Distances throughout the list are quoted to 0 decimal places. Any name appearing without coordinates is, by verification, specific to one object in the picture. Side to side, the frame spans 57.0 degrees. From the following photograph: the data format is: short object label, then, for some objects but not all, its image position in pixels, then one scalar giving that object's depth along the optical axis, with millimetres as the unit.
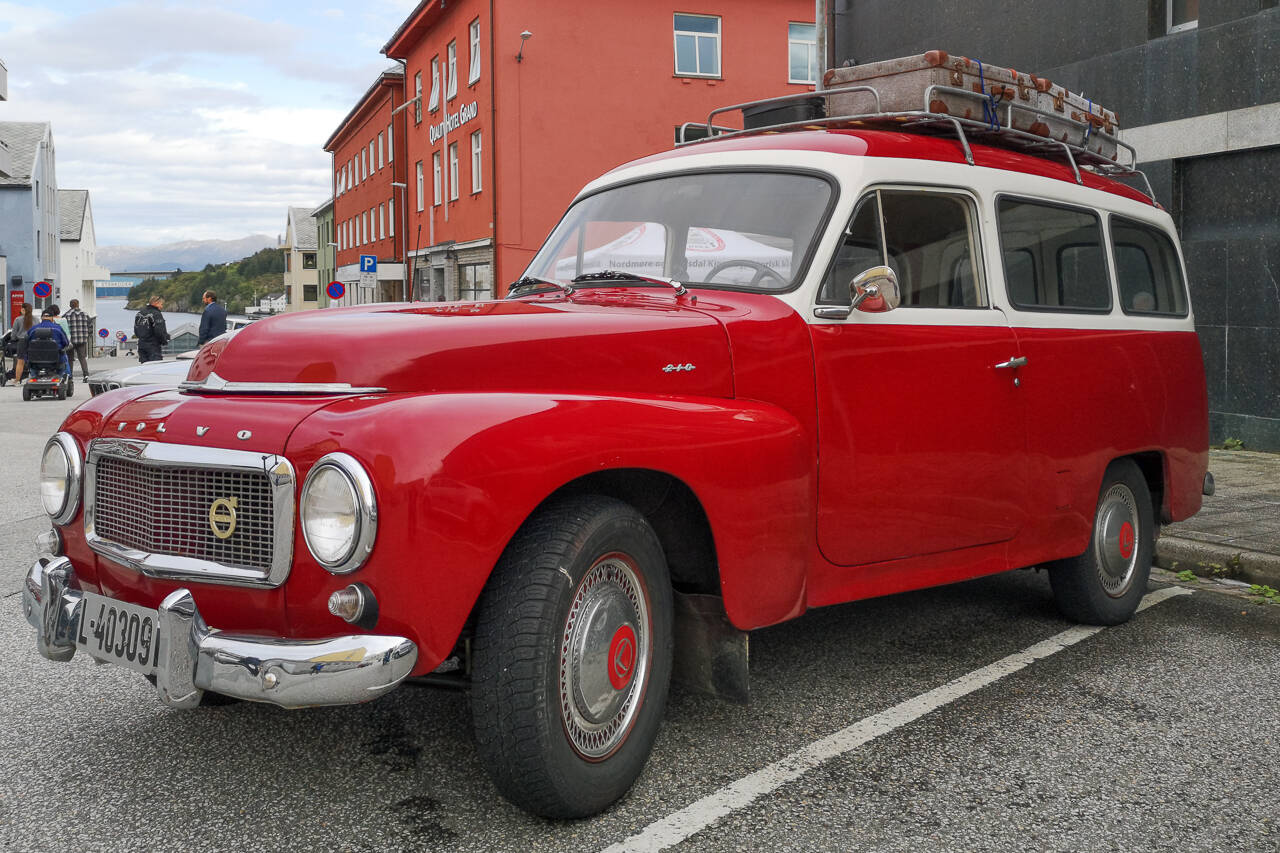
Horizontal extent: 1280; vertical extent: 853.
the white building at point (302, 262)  92938
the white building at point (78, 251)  79625
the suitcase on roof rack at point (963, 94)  4715
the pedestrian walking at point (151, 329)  19239
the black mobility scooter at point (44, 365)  20594
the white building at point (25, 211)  53094
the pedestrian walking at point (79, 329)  24642
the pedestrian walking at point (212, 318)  17781
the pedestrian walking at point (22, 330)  23359
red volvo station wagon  2803
